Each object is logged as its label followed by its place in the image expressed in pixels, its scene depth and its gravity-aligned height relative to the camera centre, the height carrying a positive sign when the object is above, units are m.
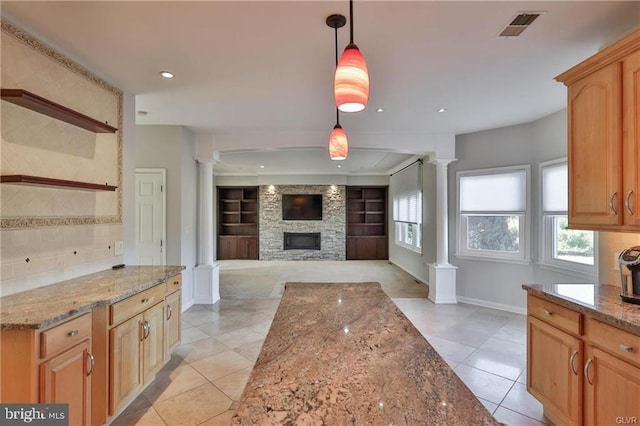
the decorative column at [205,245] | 5.00 -0.49
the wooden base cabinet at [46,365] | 1.53 -0.77
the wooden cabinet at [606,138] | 1.81 +0.49
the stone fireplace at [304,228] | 9.66 -0.40
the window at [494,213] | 4.43 +0.02
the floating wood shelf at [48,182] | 1.89 +0.23
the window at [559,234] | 3.63 -0.24
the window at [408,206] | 6.58 +0.22
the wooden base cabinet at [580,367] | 1.55 -0.88
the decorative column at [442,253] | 4.96 -0.62
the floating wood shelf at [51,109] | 1.88 +0.73
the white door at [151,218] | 4.41 -0.03
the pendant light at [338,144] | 2.18 +0.50
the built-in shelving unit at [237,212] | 10.12 +0.11
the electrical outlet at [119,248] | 3.03 -0.32
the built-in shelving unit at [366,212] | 9.88 +0.10
